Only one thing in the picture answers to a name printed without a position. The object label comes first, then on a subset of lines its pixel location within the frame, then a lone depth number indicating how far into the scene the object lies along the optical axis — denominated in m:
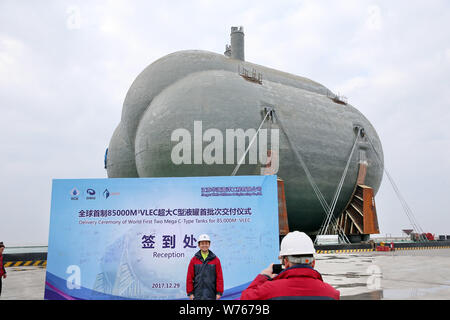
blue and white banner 6.62
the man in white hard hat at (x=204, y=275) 5.47
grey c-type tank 20.67
